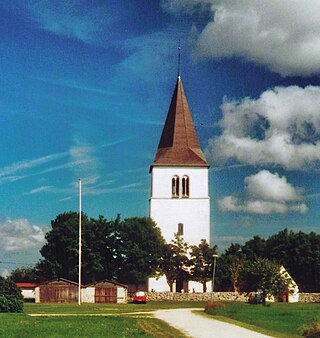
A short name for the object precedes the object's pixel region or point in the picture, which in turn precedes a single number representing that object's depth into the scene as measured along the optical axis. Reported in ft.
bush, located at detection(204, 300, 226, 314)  149.40
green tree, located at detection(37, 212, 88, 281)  250.78
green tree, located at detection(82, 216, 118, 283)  251.39
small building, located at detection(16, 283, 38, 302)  290.52
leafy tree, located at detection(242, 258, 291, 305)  198.59
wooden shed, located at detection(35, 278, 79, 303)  231.30
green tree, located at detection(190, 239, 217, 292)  258.78
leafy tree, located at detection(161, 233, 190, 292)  259.60
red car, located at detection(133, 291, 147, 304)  220.45
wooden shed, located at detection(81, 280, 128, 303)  232.73
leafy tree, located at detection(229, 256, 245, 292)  251.39
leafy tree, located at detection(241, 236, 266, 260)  293.94
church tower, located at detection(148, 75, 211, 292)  291.58
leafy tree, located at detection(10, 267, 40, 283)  392.47
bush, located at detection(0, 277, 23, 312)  145.89
